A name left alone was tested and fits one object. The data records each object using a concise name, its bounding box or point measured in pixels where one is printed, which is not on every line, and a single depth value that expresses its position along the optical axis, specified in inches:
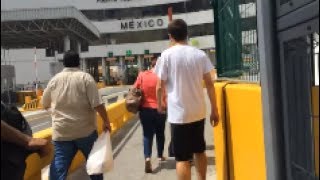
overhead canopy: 847.6
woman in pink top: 175.2
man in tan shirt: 124.2
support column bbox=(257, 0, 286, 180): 64.6
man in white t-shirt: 110.2
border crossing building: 1469.0
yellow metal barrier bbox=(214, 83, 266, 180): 87.8
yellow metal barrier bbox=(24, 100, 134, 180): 119.0
